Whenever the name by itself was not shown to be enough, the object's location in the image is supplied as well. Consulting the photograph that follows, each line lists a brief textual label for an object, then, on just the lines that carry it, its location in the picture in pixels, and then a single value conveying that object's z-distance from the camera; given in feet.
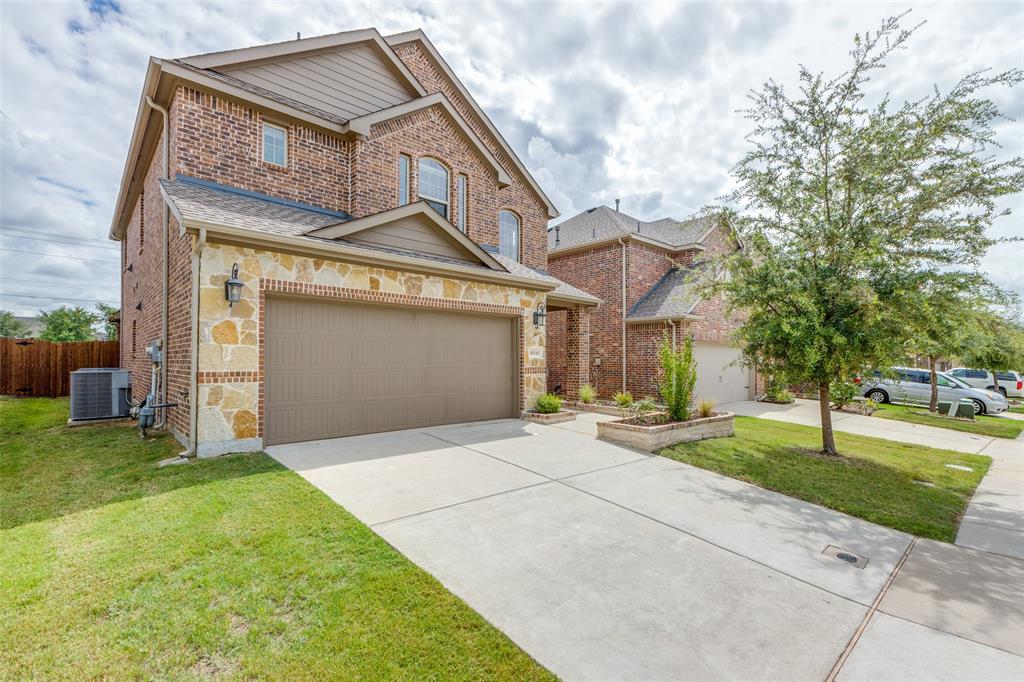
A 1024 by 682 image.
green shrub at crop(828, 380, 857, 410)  24.08
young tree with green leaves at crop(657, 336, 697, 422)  26.66
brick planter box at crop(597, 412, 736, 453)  23.81
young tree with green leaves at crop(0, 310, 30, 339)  148.66
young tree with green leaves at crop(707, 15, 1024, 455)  21.21
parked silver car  49.83
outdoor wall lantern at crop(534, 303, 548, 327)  33.02
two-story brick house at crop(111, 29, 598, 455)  20.66
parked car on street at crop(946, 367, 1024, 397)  68.90
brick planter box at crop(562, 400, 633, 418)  35.47
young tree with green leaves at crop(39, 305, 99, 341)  110.93
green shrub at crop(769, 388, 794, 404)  47.52
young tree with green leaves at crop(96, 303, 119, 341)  125.78
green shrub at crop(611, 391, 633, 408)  36.27
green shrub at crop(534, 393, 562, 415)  32.19
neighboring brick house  45.60
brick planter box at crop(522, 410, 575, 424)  31.32
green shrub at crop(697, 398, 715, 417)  28.78
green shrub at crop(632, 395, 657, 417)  27.43
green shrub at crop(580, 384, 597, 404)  39.11
